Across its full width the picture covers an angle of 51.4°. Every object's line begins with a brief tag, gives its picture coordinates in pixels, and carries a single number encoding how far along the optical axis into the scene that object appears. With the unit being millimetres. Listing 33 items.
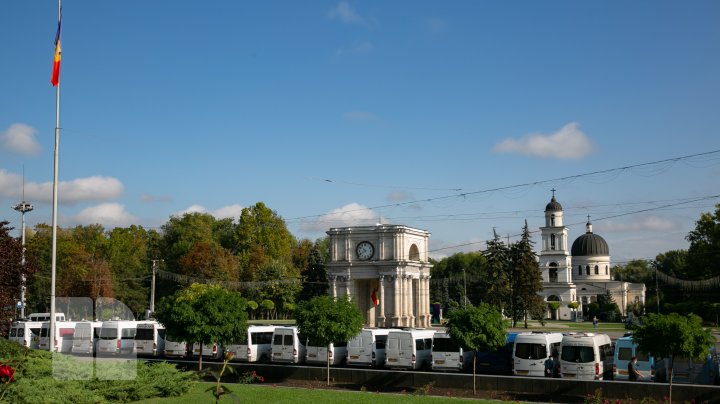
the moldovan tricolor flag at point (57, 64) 30031
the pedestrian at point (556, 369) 32062
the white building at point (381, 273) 78500
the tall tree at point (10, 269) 42812
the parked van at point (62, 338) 46500
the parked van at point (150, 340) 44469
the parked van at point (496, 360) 36156
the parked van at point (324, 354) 38531
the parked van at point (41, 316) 64912
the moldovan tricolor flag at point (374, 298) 79125
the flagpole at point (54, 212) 28422
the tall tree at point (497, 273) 83875
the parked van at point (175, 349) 43469
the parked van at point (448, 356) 35031
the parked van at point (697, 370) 29350
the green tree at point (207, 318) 34594
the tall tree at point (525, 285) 80375
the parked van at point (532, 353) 32562
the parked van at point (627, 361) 30141
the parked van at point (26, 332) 47938
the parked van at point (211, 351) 41219
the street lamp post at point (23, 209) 56450
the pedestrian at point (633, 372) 29484
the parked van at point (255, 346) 40938
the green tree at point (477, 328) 30734
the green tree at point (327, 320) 33156
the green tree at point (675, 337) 25766
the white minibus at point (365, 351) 37594
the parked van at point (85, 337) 46031
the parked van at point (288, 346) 39688
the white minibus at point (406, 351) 36250
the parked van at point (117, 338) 44806
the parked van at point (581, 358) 30359
